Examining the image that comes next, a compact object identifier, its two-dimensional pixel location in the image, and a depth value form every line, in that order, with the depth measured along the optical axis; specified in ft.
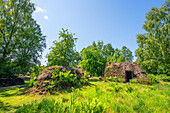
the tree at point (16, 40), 44.21
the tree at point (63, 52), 62.64
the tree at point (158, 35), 57.47
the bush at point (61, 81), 24.05
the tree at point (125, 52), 176.43
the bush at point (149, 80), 35.17
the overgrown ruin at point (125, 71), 42.93
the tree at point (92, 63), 64.49
